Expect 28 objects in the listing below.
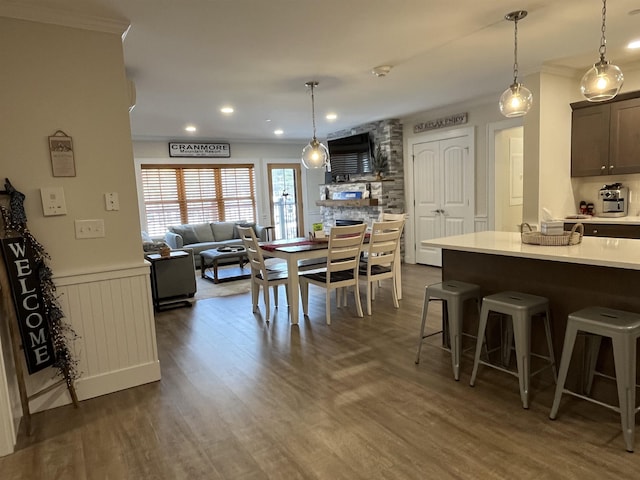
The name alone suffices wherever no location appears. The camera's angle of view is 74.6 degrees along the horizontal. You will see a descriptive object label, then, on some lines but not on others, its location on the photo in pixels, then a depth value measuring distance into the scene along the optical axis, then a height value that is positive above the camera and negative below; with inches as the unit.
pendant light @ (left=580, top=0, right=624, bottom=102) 98.9 +24.3
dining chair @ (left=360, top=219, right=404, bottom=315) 173.6 -25.5
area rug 220.7 -46.6
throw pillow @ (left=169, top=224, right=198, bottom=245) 305.7 -19.1
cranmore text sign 316.8 +43.0
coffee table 252.8 -34.0
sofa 293.8 -22.0
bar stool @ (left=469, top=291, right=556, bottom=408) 94.5 -30.0
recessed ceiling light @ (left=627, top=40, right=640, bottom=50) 141.8 +47.1
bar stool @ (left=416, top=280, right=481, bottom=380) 110.0 -28.8
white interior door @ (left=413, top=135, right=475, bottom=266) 243.1 +1.1
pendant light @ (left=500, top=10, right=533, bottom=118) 115.4 +24.8
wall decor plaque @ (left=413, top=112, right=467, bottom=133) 239.9 +41.7
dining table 163.6 -21.3
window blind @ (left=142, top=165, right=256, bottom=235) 315.6 +9.1
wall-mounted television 290.7 +30.9
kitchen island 89.0 -20.5
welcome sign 92.4 -20.0
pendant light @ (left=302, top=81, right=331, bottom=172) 184.9 +19.5
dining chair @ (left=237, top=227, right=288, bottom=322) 168.9 -29.8
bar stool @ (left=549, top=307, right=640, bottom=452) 78.6 -30.5
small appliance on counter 179.0 -7.1
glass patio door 362.3 +1.5
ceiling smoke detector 155.0 +46.9
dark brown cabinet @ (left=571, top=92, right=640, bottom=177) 167.8 +19.4
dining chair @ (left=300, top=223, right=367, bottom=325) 162.6 -26.2
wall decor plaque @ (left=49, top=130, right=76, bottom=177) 102.4 +14.3
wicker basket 104.0 -13.0
